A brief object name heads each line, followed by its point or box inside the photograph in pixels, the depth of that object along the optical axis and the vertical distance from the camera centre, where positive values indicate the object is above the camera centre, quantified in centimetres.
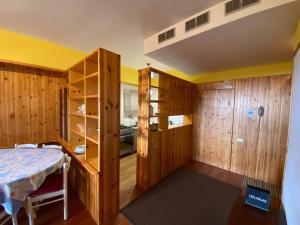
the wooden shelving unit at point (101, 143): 175 -51
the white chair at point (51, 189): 161 -109
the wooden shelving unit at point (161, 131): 258 -54
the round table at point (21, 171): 133 -75
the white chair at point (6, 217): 144 -135
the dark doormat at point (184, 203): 194 -159
